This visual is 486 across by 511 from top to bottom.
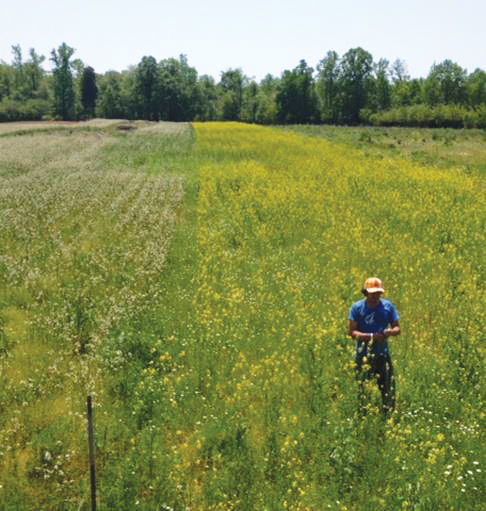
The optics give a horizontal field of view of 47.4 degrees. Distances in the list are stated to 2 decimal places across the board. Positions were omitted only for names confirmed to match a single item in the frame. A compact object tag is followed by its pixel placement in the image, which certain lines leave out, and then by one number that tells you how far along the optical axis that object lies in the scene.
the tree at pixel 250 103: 125.50
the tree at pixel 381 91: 119.92
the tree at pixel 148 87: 116.47
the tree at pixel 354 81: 118.12
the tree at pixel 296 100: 114.69
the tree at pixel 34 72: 135.00
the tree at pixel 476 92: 114.31
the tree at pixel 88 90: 118.31
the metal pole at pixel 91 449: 5.46
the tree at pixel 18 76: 126.54
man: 7.37
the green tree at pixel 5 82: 129.88
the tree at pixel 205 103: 124.19
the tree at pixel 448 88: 119.25
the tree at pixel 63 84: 110.75
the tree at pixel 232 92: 124.69
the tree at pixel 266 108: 116.94
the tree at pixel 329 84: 120.62
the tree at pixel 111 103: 119.94
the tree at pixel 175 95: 117.38
